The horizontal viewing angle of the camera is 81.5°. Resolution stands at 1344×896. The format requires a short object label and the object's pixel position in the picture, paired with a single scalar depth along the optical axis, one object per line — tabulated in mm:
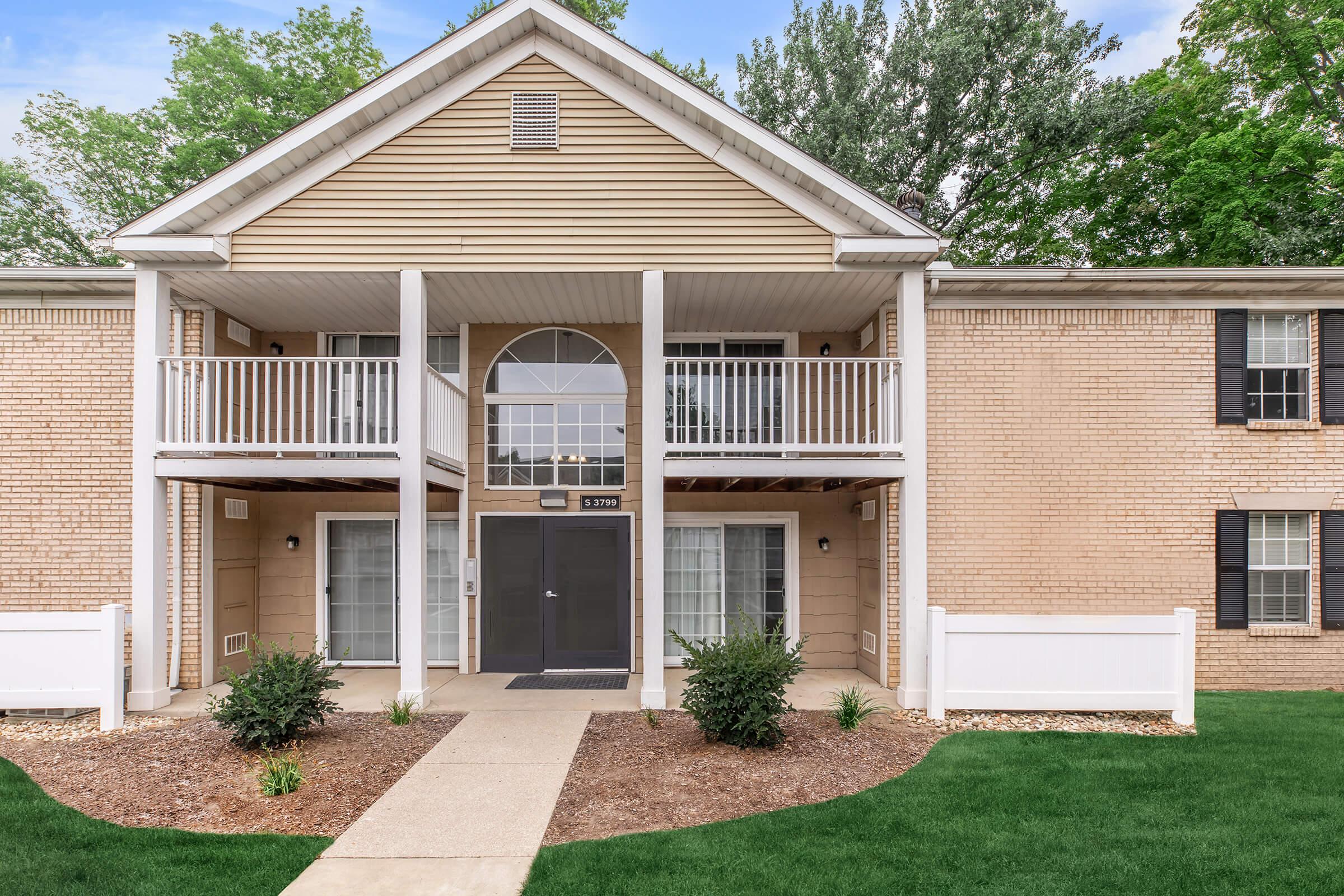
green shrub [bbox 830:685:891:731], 7430
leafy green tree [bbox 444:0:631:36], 20922
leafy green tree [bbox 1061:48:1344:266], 15703
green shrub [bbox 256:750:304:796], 5762
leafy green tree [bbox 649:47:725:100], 21109
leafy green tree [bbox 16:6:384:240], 20625
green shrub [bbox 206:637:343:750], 6691
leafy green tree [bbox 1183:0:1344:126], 16125
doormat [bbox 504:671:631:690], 9391
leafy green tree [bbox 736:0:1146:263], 18406
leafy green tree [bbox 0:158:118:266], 20359
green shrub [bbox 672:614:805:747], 6680
